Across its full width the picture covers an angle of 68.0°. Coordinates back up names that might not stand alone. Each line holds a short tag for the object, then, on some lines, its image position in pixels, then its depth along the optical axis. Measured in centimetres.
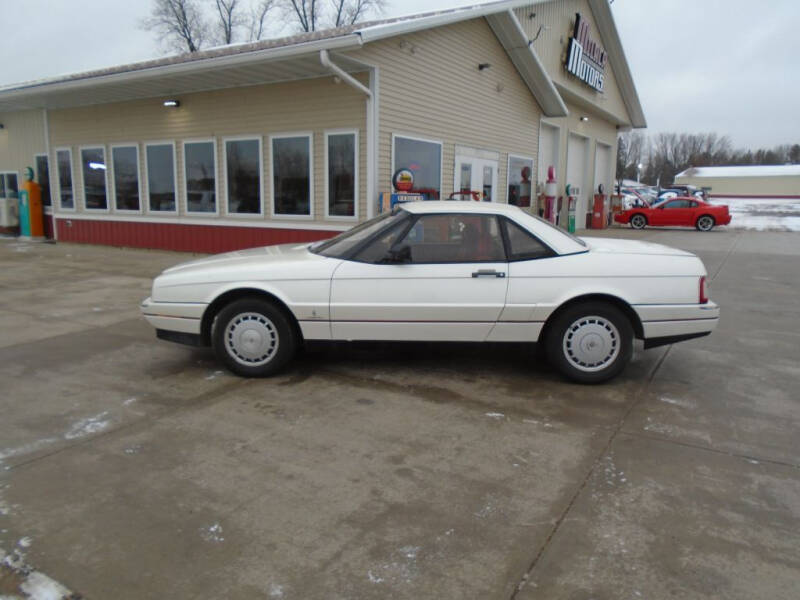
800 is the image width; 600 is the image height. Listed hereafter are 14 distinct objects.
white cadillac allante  477
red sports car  2403
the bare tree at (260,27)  4413
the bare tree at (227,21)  4409
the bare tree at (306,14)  4225
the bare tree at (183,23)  4366
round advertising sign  1095
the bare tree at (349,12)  4191
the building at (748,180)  7350
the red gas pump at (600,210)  2328
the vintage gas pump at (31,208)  1642
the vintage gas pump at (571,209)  2062
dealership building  1047
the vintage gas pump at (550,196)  1712
